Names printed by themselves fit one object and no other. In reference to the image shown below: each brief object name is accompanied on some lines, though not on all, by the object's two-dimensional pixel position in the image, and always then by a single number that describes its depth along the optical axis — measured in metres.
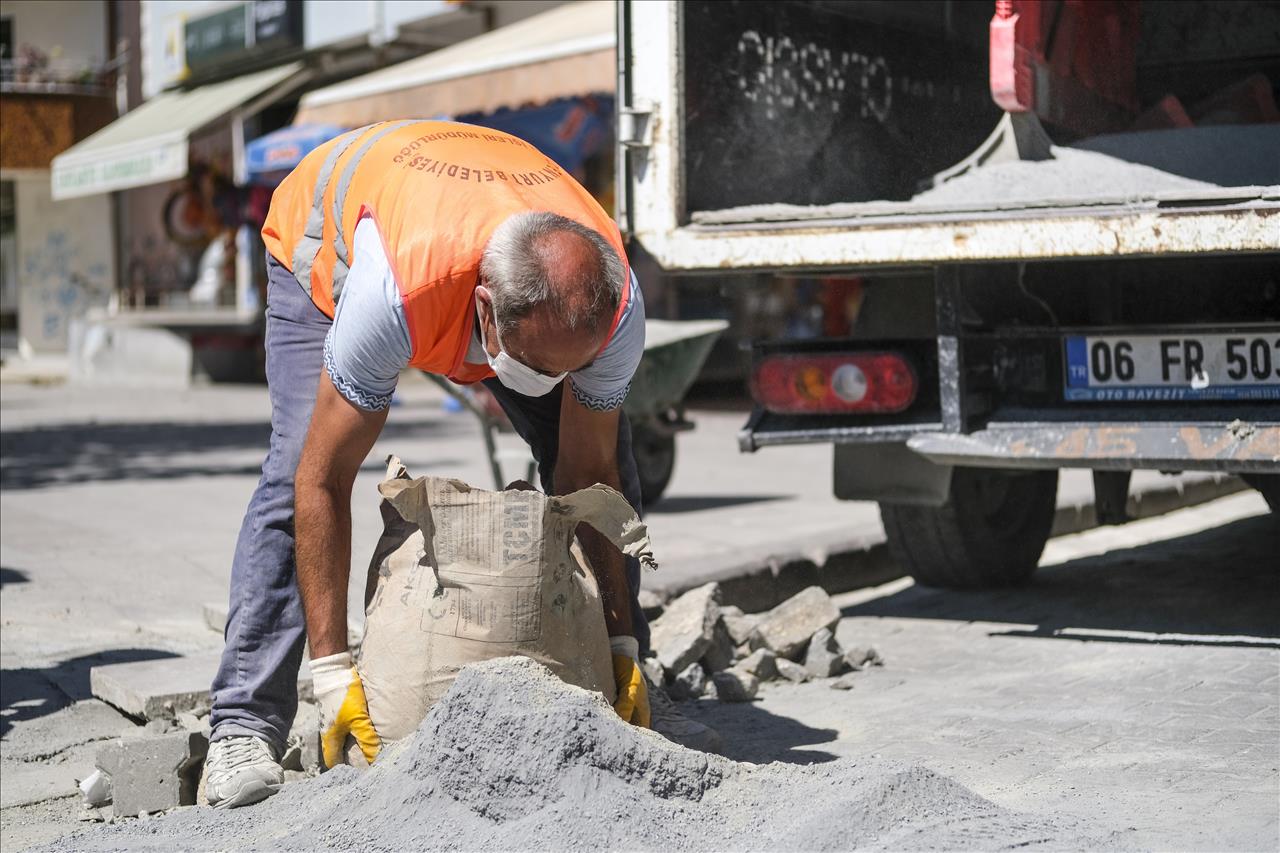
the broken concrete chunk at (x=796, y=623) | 4.25
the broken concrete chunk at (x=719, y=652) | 4.08
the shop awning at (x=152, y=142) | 17.72
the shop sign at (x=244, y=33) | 18.95
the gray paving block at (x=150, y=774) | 3.07
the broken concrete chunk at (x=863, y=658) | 4.30
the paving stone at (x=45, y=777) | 3.27
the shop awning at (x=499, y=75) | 10.61
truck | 4.09
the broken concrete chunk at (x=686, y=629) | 3.92
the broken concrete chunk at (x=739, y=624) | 4.27
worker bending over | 2.63
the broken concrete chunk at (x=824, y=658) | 4.20
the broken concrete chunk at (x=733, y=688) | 3.95
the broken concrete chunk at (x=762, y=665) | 4.10
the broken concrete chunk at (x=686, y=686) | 3.95
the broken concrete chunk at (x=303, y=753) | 3.26
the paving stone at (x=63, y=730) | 3.57
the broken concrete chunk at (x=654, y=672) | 3.84
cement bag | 2.78
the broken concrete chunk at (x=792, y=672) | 4.18
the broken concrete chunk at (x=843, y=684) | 4.09
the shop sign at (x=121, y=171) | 17.55
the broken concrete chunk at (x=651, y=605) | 4.40
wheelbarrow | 6.70
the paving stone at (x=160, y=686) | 3.66
